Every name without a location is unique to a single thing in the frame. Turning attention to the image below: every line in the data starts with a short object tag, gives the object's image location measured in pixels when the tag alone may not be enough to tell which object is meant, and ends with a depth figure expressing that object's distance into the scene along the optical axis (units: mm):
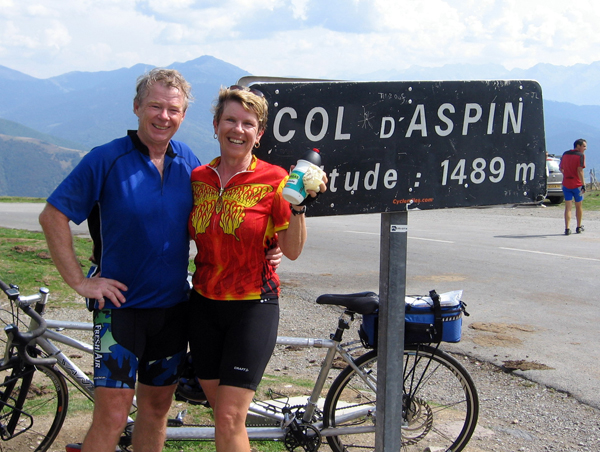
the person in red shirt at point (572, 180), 12914
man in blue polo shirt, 2477
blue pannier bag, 3129
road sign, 2168
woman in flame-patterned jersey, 2453
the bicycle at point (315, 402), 3246
